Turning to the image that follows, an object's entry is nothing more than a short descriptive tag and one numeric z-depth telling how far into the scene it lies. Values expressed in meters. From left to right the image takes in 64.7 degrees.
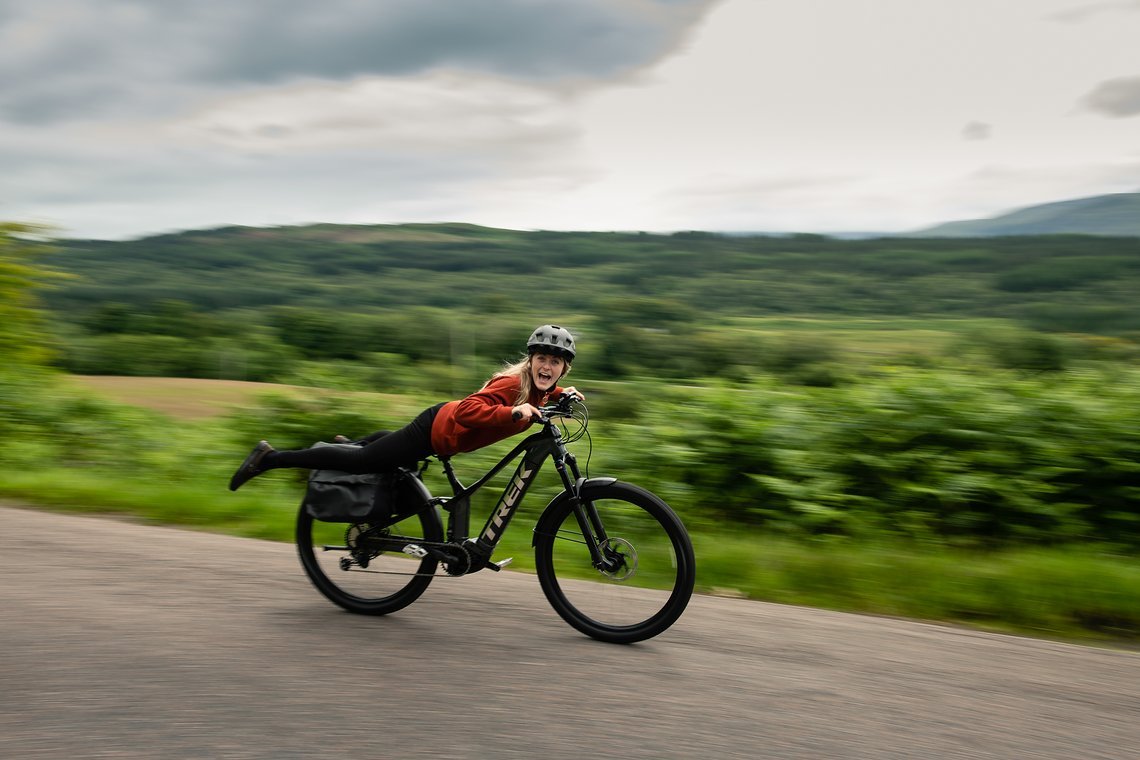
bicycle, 4.40
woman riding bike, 4.43
